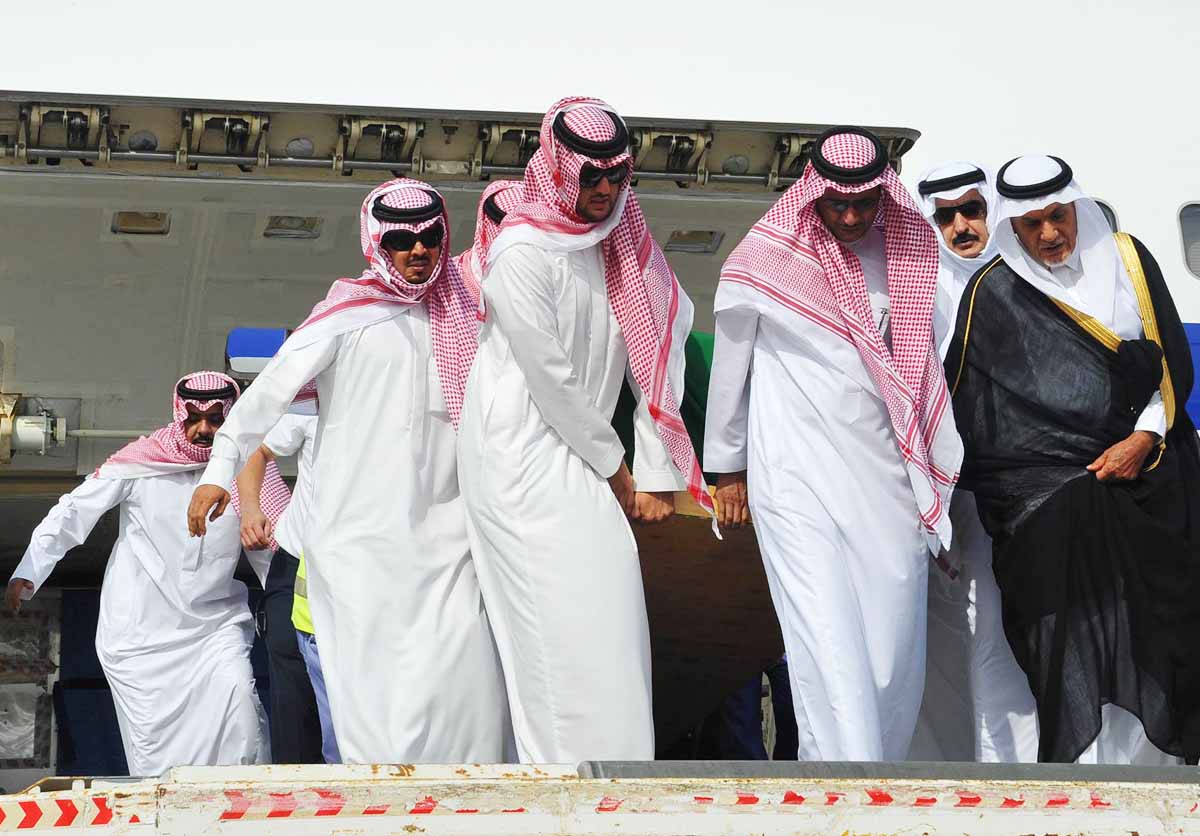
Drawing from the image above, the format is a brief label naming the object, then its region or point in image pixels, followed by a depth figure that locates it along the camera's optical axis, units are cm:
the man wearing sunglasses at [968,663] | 496
